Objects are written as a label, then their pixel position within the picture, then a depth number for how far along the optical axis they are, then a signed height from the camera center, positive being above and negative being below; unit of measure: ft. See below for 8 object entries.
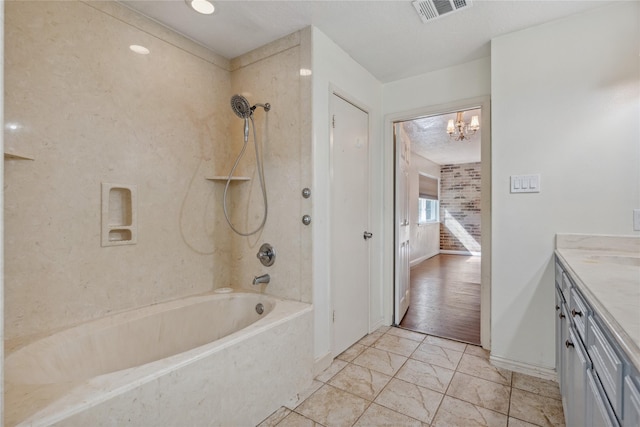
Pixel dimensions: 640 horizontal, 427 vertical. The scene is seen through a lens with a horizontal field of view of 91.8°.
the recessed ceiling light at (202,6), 6.06 +4.19
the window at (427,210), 23.43 +0.43
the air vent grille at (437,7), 6.06 +4.18
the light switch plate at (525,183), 6.81 +0.72
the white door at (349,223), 7.75 -0.20
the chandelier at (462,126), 12.46 +4.00
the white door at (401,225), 9.87 -0.32
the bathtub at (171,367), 3.48 -2.28
